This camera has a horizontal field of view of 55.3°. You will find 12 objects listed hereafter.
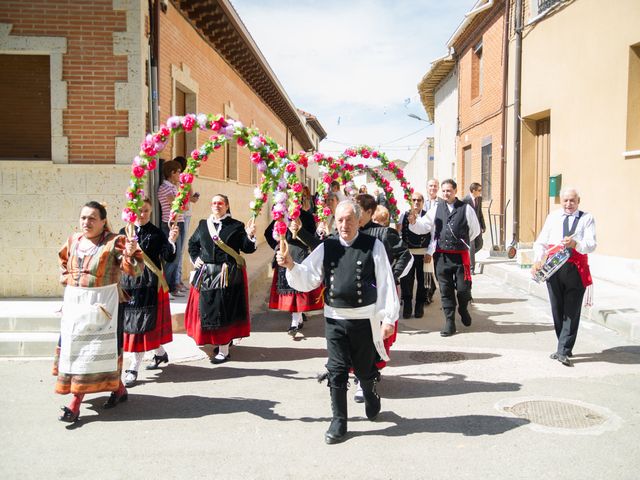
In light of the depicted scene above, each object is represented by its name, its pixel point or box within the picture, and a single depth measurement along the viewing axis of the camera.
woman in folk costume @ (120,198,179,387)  5.97
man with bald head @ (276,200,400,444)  4.53
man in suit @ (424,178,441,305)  9.31
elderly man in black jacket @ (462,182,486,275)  12.16
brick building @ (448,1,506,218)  17.28
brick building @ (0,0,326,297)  9.02
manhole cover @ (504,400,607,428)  4.66
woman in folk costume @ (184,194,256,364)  6.60
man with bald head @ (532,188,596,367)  6.35
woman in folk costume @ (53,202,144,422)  4.87
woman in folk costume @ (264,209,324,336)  8.11
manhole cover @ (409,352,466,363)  6.69
